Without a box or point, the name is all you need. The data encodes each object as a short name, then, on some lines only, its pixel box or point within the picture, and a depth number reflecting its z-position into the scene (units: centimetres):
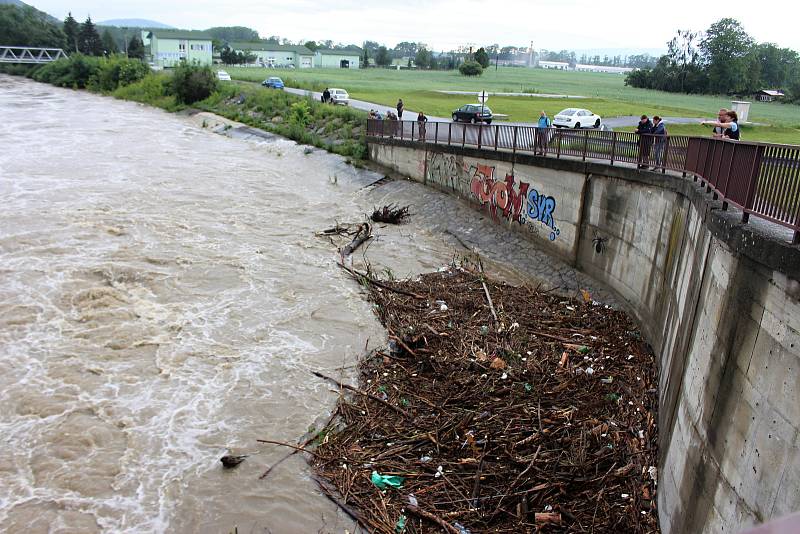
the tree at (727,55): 10138
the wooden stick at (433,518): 919
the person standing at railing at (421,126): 3288
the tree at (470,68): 14250
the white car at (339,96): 5728
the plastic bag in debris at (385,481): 1011
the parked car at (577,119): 4281
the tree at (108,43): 13486
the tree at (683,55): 11311
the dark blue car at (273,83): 6975
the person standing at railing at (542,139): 2323
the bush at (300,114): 4762
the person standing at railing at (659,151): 1709
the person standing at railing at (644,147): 1781
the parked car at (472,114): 4219
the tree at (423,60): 19250
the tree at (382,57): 19438
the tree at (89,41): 13075
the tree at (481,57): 15888
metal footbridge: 10875
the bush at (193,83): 6562
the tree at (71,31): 13275
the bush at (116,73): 8012
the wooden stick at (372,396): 1197
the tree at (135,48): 13250
